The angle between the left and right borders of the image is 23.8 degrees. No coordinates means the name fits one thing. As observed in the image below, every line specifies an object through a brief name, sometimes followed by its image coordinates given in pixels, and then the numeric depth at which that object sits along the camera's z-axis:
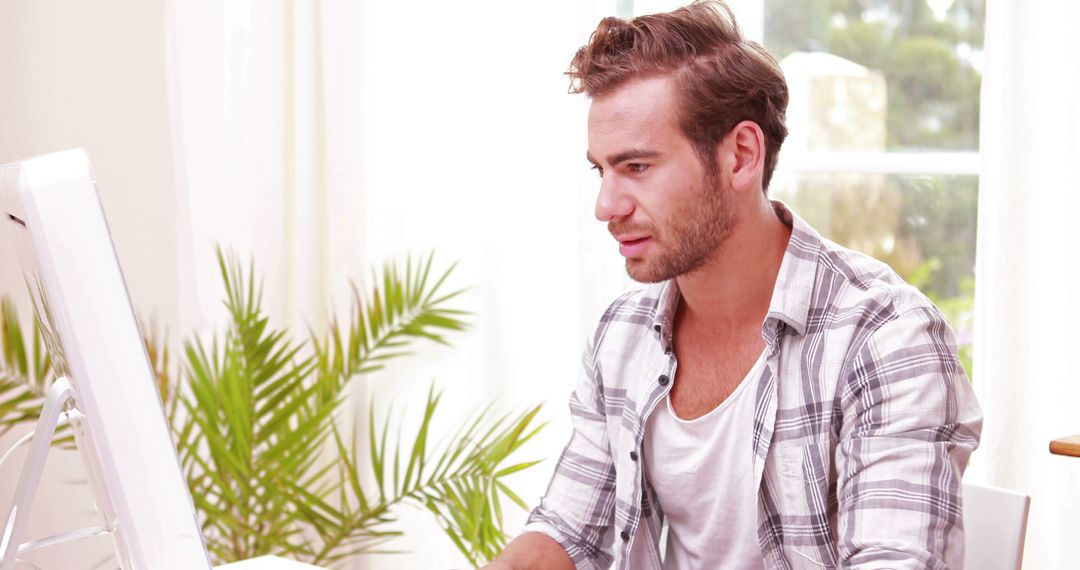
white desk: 2.23
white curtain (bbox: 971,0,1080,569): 2.70
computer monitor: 1.18
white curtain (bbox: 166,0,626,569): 3.13
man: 2.25
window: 3.03
